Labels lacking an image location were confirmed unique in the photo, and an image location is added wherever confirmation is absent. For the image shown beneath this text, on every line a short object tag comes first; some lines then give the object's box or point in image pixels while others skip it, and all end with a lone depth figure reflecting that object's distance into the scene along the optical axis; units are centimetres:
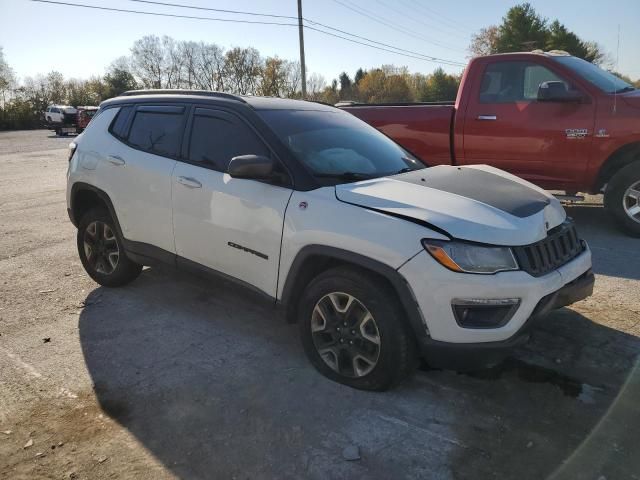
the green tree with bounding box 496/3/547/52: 5272
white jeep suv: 263
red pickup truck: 582
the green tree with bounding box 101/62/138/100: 6201
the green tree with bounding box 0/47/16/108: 5069
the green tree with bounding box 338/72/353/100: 6700
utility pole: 3109
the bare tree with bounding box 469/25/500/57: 6500
